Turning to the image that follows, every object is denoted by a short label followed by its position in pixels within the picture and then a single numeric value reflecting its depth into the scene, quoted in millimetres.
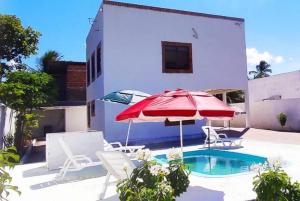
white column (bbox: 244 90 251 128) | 16632
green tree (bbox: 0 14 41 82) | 17637
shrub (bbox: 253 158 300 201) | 3401
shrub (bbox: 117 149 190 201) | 3289
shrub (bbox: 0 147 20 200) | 2113
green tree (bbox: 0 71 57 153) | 10822
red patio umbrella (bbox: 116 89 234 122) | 4920
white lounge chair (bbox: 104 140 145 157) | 7958
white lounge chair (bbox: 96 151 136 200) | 4904
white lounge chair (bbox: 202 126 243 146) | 11144
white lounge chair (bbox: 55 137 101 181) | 6470
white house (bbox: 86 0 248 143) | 13225
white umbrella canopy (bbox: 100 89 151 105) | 9461
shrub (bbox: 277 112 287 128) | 17693
